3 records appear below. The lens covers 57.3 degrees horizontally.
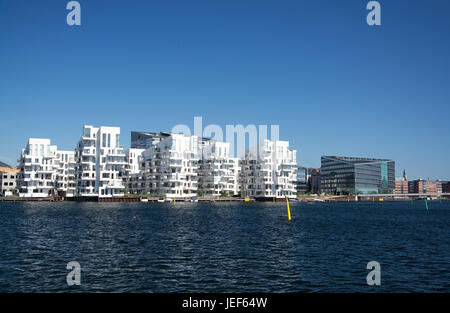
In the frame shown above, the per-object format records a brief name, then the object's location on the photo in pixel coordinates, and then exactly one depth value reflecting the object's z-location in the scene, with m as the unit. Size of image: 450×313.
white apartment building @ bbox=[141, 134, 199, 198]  198.00
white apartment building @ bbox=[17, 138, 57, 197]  192.62
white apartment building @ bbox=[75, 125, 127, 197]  178.38
